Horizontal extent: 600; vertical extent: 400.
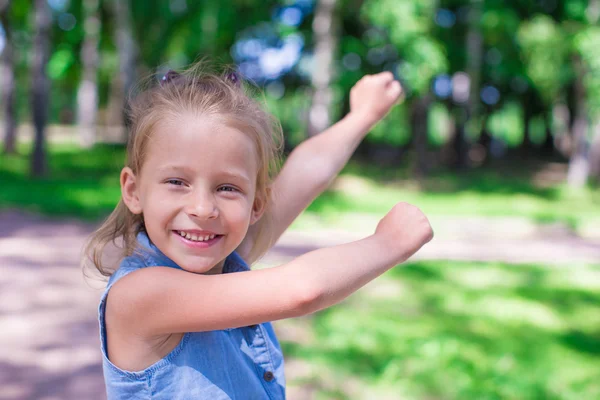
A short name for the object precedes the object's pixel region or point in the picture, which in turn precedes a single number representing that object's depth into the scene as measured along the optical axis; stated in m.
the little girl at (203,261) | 1.18
